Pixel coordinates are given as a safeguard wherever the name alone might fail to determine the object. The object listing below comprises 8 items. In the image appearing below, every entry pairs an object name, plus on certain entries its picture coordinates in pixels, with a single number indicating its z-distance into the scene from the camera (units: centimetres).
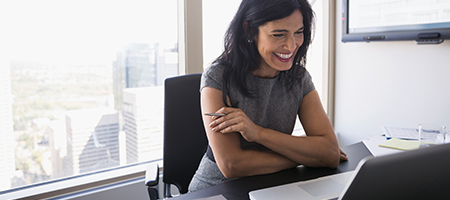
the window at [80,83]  177
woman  122
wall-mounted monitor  210
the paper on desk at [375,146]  148
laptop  56
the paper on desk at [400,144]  155
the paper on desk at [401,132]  175
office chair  150
